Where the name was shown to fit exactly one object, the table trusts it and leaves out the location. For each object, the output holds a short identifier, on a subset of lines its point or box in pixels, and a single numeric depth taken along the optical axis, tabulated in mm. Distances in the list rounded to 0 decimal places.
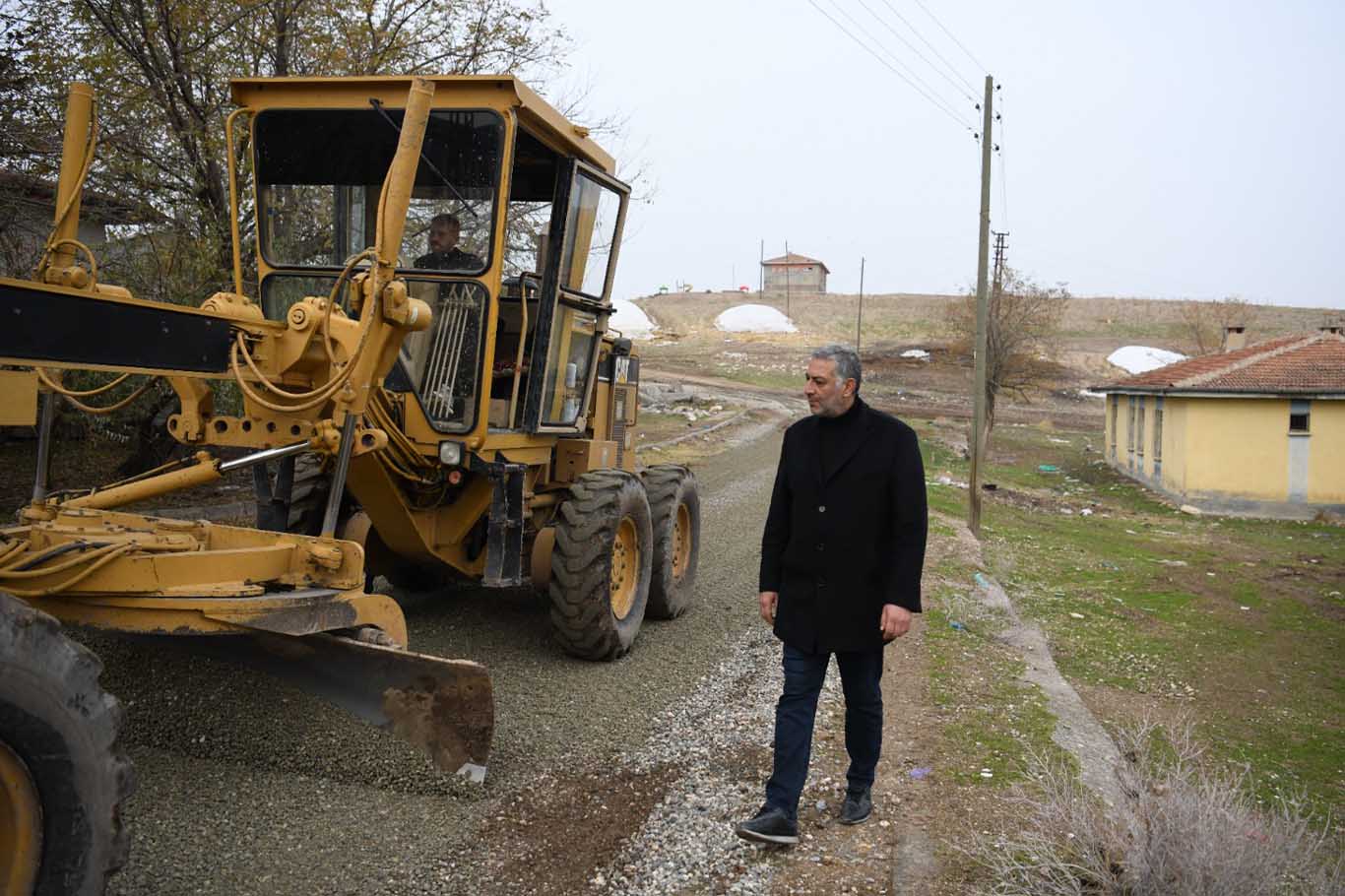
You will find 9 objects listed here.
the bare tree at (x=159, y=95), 10641
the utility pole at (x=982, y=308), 19844
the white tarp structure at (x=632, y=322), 64500
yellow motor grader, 3676
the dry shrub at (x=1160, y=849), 3658
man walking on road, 4570
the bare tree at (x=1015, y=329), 35406
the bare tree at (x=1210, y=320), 66062
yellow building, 25953
